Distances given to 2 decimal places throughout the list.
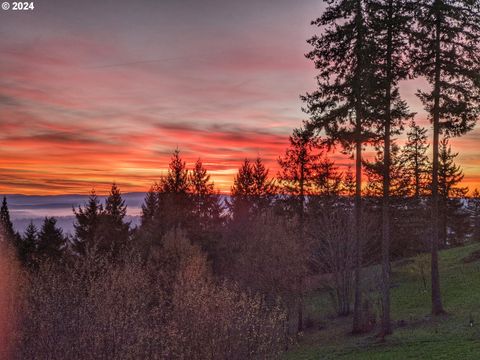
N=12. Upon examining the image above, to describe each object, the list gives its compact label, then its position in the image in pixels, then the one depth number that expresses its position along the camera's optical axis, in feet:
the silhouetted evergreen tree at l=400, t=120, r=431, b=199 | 207.92
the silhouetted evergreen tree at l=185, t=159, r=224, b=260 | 188.05
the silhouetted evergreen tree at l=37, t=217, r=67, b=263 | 179.42
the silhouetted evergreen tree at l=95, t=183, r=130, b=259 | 159.94
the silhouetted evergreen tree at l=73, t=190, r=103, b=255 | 170.09
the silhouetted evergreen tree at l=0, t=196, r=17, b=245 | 172.02
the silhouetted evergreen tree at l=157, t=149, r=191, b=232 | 176.05
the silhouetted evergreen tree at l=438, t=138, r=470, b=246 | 221.25
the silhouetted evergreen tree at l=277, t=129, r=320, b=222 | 124.67
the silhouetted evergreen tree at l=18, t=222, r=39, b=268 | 172.55
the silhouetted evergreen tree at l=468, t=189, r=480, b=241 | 246.39
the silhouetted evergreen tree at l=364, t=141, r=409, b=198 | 186.29
